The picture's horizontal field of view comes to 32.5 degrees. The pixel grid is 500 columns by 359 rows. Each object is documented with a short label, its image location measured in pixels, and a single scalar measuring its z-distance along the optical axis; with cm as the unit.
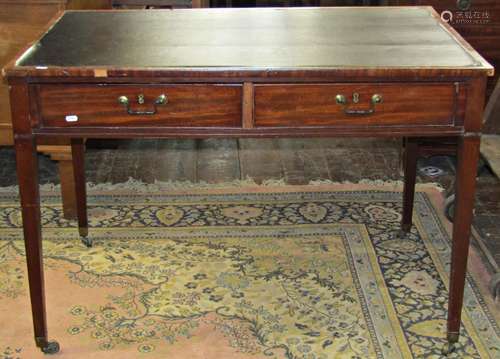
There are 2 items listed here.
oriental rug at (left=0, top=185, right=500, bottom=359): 271
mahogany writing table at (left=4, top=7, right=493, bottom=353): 232
